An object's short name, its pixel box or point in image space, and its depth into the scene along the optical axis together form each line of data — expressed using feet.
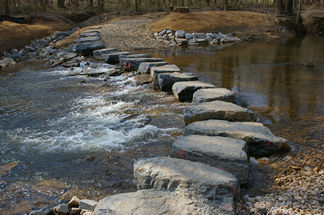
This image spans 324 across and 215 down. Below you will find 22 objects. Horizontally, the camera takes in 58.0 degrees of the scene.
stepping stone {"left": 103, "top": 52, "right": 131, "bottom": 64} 31.30
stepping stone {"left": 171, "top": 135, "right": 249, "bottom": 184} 8.82
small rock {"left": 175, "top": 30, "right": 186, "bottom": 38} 48.42
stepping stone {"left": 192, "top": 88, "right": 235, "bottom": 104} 14.91
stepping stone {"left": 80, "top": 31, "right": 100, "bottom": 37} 46.03
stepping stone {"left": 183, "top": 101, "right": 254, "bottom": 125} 12.67
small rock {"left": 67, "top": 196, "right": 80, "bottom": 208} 8.24
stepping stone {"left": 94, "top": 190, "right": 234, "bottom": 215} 6.80
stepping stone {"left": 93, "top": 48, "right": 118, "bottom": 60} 33.94
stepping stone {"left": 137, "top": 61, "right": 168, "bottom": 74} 24.58
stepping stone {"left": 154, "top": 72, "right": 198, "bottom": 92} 19.83
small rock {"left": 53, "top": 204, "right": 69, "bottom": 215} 7.91
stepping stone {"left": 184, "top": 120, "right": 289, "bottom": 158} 10.45
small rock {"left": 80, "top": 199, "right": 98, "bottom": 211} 7.87
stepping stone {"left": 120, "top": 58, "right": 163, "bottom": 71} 26.89
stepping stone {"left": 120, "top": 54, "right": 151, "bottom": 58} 29.01
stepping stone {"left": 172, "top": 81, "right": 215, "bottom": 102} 17.47
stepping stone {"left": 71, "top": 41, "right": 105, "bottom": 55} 36.35
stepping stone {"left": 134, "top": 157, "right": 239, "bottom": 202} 7.31
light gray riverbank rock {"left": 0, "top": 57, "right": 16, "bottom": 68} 32.99
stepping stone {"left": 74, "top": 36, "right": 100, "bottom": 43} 41.22
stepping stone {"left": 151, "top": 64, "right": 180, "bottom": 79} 21.17
